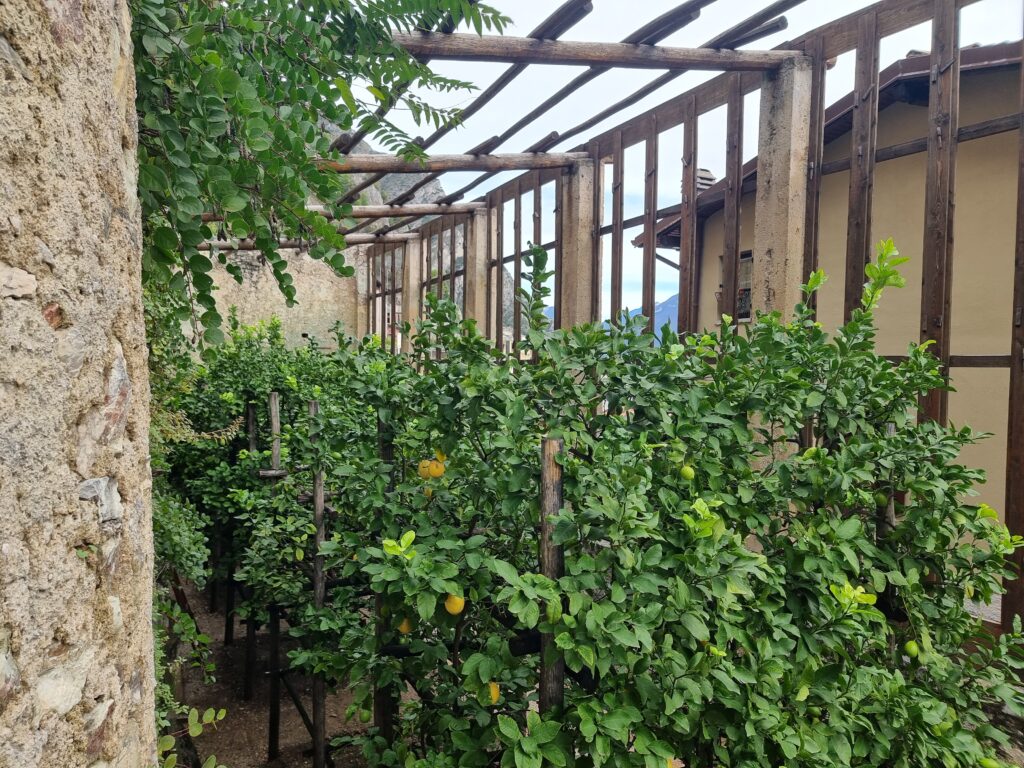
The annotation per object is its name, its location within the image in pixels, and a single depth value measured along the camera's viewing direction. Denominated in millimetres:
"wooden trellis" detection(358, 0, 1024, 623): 3486
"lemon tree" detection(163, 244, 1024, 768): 1643
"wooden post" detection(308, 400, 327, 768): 3152
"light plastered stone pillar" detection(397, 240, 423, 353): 12094
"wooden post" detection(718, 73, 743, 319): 4773
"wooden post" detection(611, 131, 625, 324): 6230
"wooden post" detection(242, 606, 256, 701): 4633
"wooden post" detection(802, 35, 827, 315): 4227
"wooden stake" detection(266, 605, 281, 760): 3965
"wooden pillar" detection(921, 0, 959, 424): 3488
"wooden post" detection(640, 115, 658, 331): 5688
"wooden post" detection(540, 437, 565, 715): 1748
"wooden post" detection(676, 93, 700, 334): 5266
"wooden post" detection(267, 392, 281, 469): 3988
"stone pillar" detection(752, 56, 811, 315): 4270
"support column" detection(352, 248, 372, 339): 14625
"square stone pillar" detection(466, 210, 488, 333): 9141
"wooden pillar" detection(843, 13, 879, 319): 3846
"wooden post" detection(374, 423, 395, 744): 2150
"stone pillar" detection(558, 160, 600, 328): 6820
